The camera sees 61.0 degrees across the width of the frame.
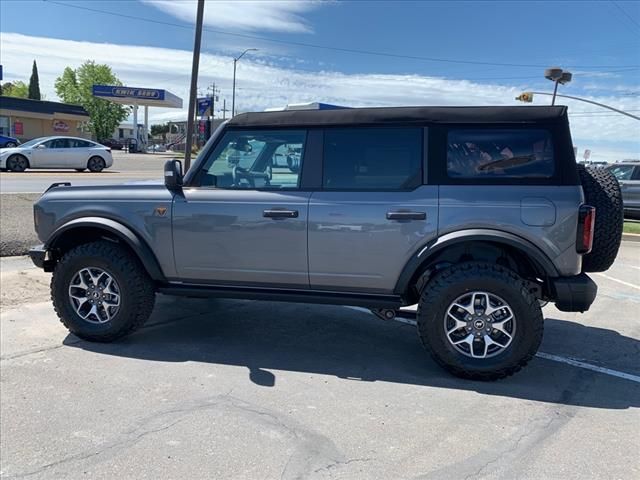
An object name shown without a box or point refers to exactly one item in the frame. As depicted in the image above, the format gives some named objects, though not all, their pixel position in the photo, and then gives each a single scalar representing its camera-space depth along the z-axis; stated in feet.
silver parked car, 45.98
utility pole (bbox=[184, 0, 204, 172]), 47.98
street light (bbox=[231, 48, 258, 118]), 159.79
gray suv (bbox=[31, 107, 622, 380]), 12.77
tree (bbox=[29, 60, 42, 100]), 310.45
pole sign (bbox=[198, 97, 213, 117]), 165.13
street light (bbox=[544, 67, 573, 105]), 83.92
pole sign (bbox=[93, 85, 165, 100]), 182.91
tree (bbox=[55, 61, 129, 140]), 251.80
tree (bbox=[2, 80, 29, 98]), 317.83
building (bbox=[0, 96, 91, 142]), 171.42
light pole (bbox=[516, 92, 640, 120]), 94.99
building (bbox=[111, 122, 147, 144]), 316.23
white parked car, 70.85
